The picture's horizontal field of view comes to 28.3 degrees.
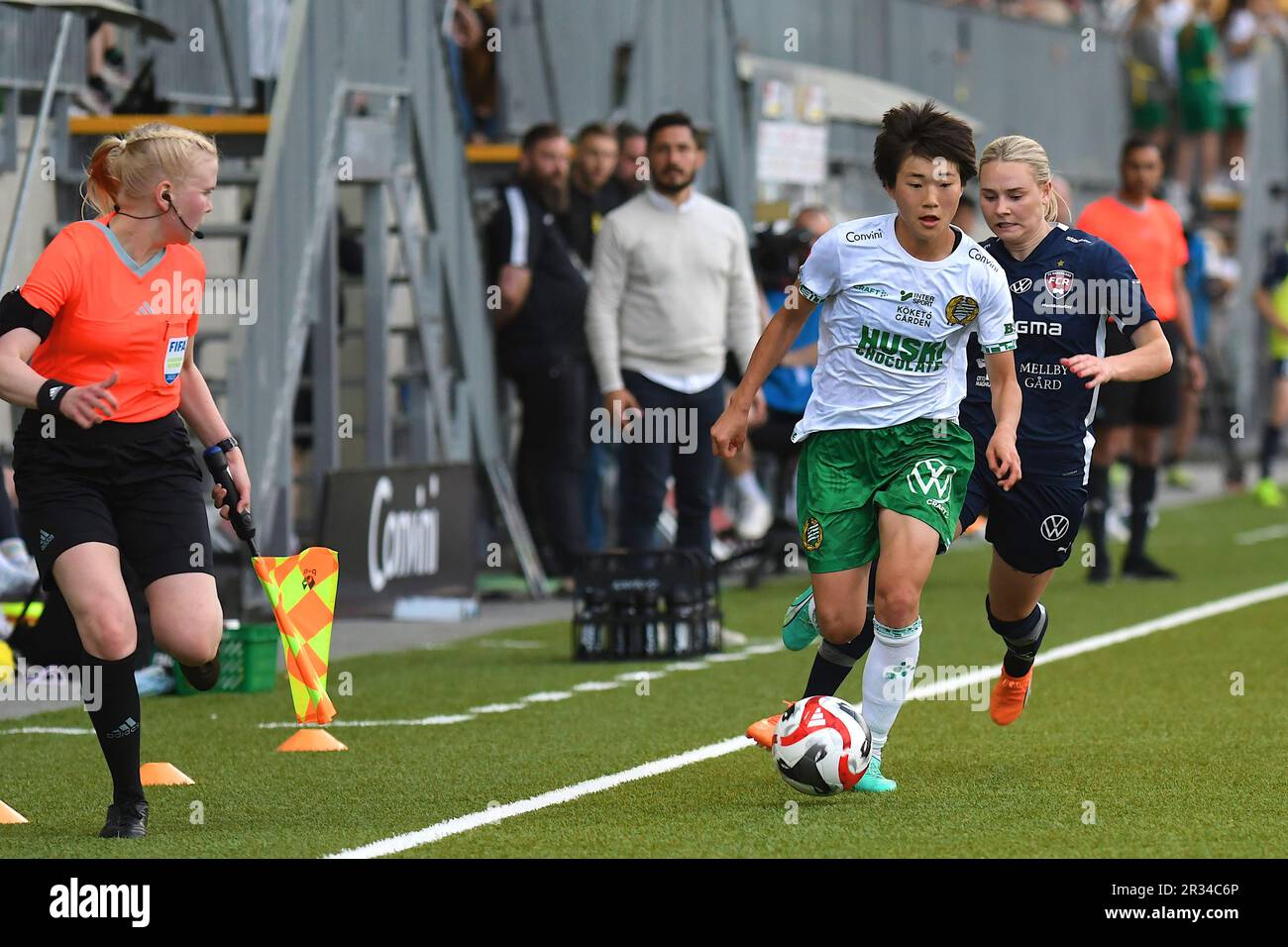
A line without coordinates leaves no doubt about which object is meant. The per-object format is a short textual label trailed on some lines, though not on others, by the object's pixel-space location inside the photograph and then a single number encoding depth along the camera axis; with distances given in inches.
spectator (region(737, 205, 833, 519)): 604.7
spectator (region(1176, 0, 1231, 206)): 1059.9
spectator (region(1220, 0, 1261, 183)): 1092.5
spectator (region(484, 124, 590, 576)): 575.5
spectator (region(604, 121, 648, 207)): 599.2
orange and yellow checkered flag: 337.7
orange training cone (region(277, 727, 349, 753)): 355.6
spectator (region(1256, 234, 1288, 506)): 823.1
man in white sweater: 491.5
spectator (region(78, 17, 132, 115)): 581.0
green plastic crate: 422.3
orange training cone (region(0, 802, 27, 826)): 294.7
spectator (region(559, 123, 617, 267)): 590.9
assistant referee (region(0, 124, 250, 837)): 280.8
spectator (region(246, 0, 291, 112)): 588.7
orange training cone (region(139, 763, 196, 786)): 327.6
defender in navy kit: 335.3
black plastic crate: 466.0
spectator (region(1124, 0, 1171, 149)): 1052.5
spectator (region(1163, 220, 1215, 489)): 933.8
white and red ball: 297.6
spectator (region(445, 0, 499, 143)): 668.7
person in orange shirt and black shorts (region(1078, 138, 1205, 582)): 571.2
